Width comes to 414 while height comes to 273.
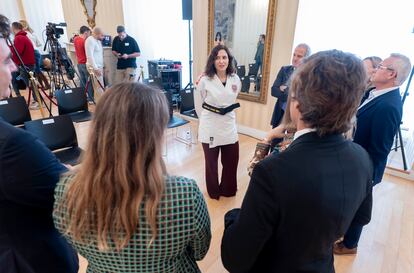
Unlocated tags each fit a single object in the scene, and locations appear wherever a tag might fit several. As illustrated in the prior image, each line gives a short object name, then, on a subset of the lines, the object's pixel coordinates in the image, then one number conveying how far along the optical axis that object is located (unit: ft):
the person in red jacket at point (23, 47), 15.14
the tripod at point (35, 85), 10.33
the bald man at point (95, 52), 15.20
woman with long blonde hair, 2.15
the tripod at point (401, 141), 8.51
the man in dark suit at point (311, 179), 2.22
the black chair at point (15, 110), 8.73
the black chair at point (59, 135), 7.27
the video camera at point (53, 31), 13.06
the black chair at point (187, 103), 11.78
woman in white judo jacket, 7.23
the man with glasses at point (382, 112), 4.76
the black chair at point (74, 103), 10.18
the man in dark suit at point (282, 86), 8.04
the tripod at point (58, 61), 13.88
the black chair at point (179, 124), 10.51
